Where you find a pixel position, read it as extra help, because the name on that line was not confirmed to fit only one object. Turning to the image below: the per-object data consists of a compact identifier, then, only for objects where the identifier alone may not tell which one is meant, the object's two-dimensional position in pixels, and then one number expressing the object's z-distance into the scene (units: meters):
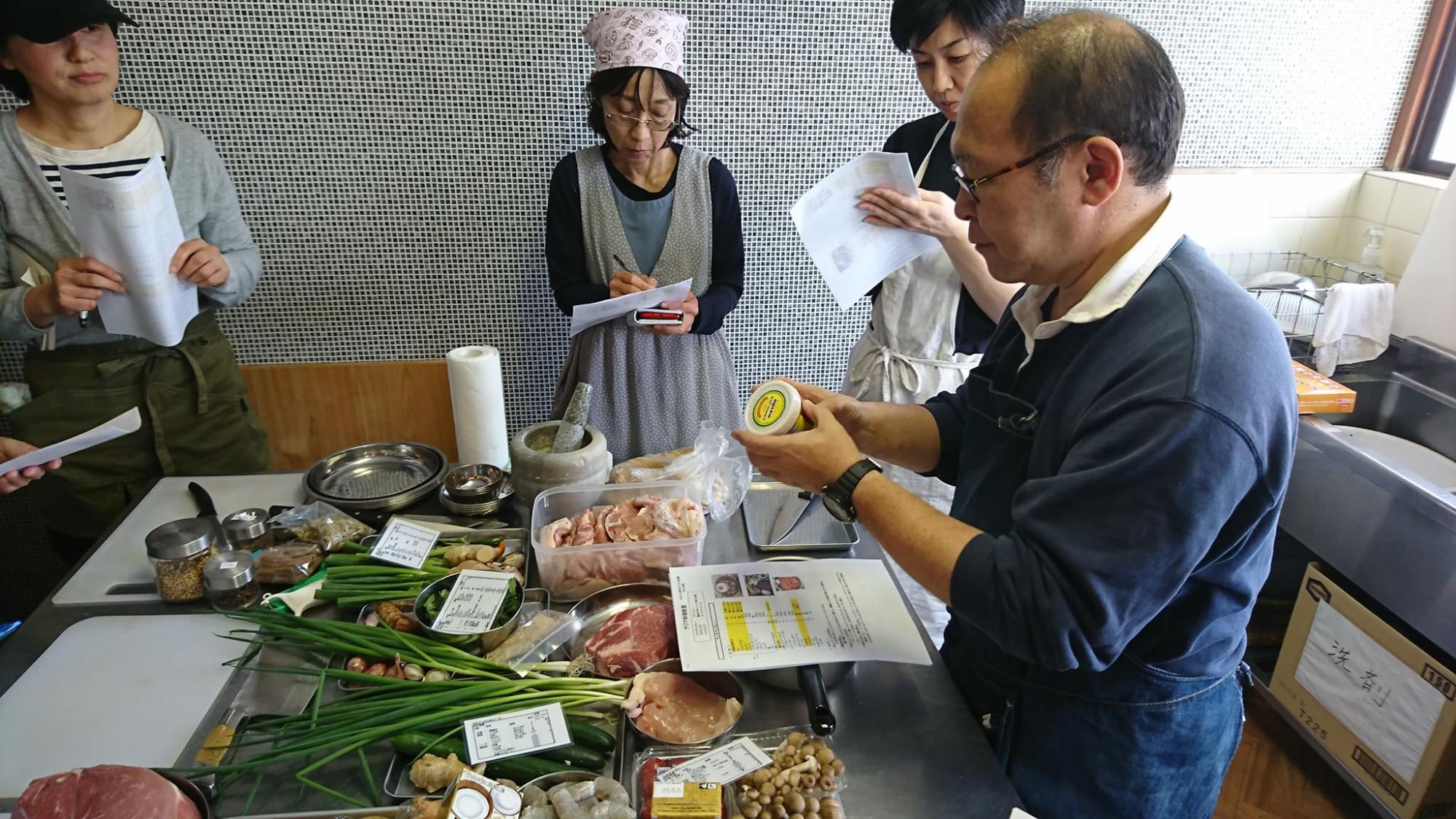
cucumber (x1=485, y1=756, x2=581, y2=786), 1.10
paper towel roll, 1.79
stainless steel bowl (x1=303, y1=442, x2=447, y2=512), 1.68
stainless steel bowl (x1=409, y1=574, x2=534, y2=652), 1.31
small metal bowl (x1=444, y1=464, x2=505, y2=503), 1.66
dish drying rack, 2.77
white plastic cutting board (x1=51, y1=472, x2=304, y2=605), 1.46
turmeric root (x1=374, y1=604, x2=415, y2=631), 1.35
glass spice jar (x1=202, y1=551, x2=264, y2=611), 1.38
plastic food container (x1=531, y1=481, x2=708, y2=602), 1.43
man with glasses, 0.95
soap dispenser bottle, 2.90
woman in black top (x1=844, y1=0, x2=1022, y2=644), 1.82
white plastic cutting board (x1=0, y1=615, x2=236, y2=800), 1.15
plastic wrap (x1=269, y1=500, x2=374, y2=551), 1.53
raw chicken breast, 1.16
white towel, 2.63
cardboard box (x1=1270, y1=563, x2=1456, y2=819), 2.01
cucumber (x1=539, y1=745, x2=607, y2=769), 1.11
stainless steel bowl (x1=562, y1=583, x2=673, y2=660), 1.38
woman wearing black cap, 1.87
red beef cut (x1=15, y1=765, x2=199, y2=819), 0.90
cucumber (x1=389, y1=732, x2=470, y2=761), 1.10
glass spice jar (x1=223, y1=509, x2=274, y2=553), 1.53
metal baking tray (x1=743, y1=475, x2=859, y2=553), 1.59
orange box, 2.40
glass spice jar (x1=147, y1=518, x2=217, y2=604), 1.40
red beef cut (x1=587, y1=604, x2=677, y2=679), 1.26
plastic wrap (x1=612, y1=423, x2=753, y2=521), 1.70
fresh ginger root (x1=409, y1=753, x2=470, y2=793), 1.05
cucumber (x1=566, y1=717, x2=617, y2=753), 1.14
